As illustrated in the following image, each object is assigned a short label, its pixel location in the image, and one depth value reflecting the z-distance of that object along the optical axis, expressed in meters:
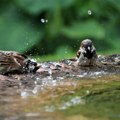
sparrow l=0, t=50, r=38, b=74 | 7.29
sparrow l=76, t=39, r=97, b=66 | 8.55
